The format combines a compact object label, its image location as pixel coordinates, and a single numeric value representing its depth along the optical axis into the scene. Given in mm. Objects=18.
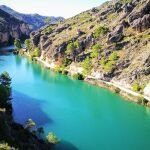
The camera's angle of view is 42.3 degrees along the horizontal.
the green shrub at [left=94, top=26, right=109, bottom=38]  87867
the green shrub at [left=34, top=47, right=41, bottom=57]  104187
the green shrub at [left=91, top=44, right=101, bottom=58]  79998
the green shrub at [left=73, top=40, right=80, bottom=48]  88136
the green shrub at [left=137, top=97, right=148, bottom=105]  55948
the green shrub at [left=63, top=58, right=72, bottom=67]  86672
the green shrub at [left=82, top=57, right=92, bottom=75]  76501
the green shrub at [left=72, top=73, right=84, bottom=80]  75190
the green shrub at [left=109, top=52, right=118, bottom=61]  74607
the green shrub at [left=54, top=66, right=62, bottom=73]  83801
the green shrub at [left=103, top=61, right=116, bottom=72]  71474
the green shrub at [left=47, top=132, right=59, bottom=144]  34863
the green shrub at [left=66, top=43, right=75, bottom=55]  87575
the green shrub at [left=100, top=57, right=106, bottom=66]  75117
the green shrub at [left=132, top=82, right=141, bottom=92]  61791
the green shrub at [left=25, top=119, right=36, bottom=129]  37230
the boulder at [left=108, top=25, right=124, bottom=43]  81965
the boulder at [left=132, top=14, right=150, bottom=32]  80872
